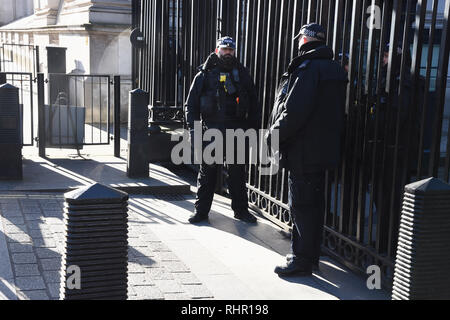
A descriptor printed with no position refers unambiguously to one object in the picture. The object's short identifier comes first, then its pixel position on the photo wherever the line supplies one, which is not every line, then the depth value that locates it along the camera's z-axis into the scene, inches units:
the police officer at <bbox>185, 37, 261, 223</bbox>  247.1
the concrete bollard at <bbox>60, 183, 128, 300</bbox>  125.3
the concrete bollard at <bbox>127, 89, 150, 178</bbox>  313.6
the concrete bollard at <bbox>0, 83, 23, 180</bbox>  286.8
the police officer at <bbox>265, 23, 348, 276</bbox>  181.8
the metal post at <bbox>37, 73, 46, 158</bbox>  345.4
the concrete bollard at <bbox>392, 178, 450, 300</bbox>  128.0
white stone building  539.5
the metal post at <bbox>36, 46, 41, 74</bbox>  545.4
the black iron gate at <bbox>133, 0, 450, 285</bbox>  177.0
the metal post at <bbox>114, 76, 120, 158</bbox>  363.9
